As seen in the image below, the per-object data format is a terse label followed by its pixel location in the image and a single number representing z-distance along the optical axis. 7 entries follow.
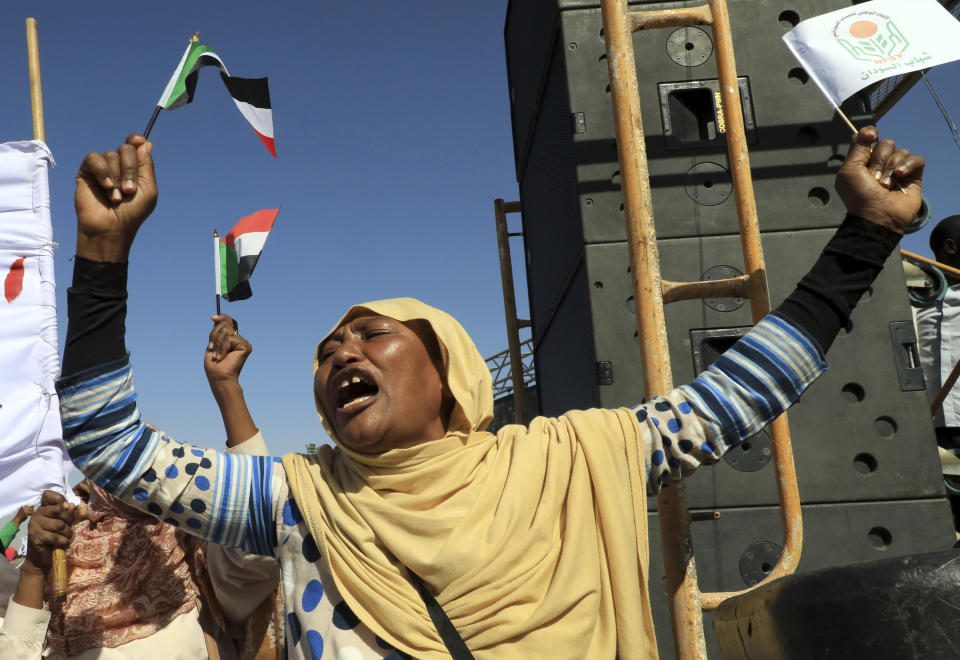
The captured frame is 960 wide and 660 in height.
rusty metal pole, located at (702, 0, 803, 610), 1.85
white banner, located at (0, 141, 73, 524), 2.99
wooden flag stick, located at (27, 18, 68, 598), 3.18
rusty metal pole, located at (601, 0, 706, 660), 1.79
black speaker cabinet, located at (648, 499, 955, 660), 2.42
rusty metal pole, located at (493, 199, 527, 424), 4.00
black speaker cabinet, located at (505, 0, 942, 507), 2.50
